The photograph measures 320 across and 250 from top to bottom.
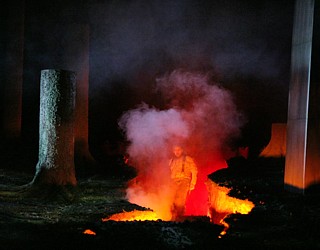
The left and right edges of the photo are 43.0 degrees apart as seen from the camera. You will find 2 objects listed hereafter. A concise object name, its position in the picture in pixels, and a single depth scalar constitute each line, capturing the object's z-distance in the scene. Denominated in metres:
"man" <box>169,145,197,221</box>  12.52
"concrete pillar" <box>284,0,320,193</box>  10.48
